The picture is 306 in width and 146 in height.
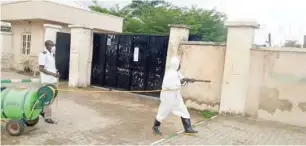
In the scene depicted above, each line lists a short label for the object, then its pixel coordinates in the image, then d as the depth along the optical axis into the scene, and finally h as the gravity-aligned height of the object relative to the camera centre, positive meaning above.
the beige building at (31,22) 14.84 +1.30
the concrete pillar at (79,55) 11.48 -0.22
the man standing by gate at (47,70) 6.11 -0.44
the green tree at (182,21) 19.84 +2.13
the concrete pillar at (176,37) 8.80 +0.48
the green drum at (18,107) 5.32 -1.04
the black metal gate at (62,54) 12.47 -0.23
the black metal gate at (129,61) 9.84 -0.32
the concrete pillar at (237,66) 7.68 -0.23
